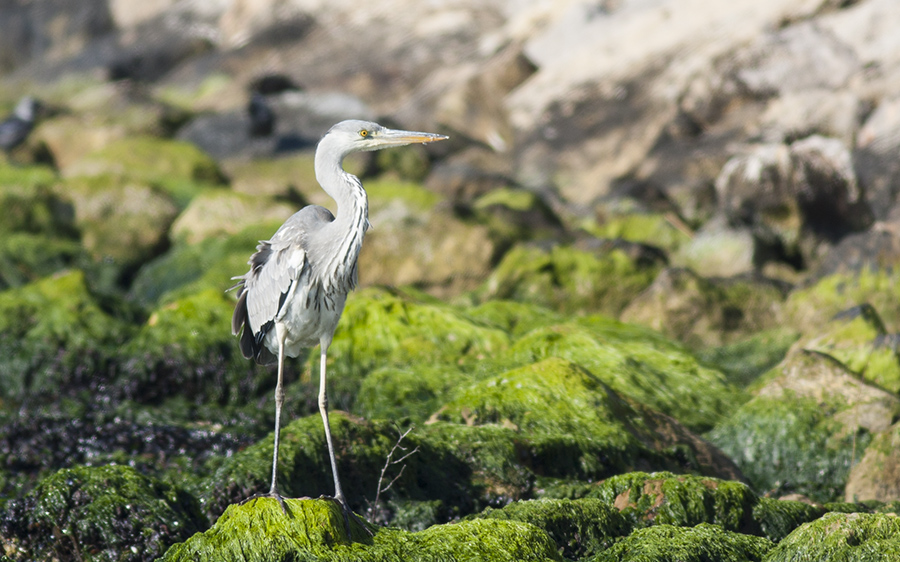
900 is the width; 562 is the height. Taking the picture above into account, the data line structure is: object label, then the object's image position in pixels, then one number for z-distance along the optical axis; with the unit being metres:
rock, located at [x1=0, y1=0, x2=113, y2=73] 63.53
